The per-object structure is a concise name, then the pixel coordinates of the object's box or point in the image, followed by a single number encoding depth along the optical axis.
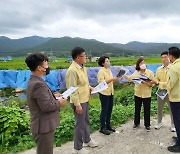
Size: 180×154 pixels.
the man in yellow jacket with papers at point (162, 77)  3.12
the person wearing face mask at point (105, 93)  3.04
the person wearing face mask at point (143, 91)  3.18
